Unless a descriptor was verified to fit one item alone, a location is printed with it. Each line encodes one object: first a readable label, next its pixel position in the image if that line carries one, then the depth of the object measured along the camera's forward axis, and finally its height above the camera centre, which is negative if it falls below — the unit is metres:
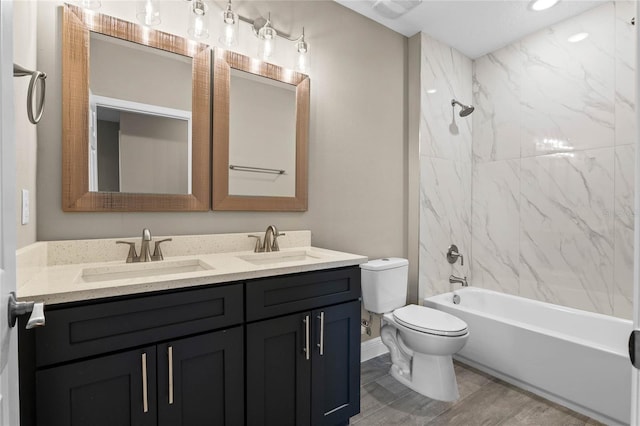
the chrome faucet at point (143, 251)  1.48 -0.20
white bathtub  1.68 -0.90
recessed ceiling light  2.26 +1.51
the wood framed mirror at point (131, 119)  1.42 +0.45
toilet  1.91 -0.77
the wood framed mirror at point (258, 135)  1.80 +0.46
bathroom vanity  0.96 -0.53
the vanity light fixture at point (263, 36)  1.76 +1.05
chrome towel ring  0.84 +0.36
